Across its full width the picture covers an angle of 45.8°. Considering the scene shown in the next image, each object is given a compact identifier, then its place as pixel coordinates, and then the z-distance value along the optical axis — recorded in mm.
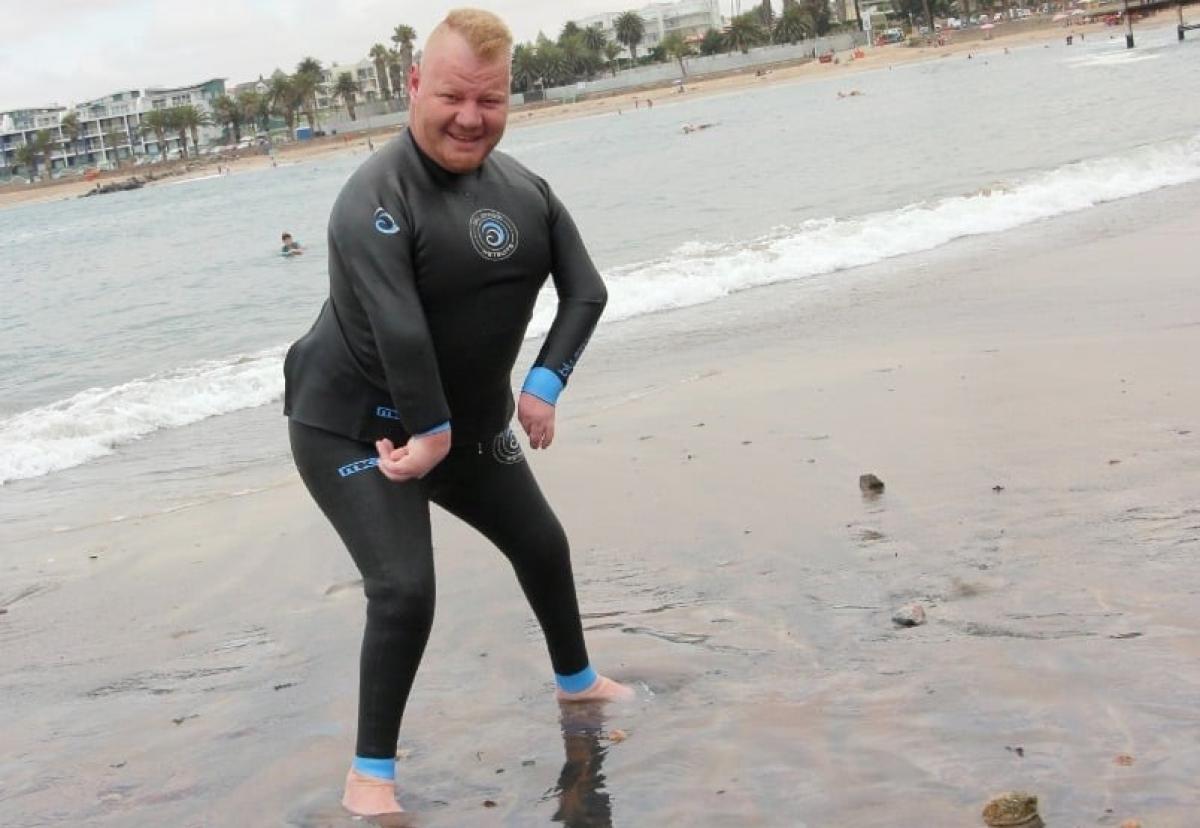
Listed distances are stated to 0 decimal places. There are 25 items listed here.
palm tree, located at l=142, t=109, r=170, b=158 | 179375
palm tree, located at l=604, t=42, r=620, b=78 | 177475
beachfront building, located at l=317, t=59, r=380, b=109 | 195000
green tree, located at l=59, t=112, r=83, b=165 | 190500
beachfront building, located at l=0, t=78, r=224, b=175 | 194625
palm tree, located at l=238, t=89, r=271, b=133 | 181125
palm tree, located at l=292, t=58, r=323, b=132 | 172750
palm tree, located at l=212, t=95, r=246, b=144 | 183125
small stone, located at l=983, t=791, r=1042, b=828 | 3123
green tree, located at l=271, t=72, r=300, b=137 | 172000
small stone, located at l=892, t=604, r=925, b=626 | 4500
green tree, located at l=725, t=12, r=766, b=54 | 163000
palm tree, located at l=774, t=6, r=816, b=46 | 162250
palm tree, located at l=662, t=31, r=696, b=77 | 164250
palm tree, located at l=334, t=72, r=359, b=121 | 172375
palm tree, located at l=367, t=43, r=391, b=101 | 176125
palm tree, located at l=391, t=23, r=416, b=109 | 161700
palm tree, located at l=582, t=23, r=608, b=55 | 178000
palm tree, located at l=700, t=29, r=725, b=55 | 170000
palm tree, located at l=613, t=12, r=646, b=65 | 179538
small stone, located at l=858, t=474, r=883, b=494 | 6129
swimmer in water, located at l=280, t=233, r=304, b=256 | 32738
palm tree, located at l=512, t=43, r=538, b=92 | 167375
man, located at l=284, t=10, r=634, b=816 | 3354
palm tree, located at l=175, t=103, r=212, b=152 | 177912
